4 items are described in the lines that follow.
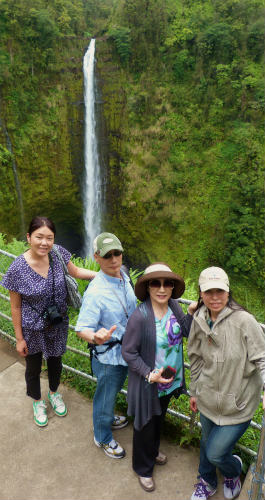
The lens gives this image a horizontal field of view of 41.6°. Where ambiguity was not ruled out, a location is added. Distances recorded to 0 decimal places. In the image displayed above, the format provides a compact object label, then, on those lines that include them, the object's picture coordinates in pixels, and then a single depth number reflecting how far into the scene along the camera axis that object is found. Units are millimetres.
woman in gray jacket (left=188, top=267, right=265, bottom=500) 1884
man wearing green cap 2123
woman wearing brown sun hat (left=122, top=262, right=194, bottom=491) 2033
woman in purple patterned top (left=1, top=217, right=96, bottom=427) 2393
